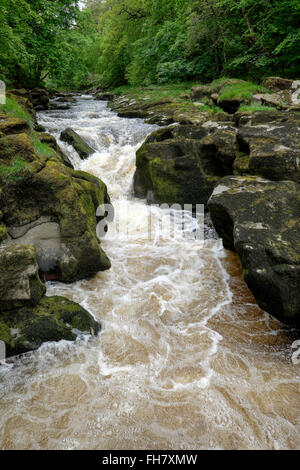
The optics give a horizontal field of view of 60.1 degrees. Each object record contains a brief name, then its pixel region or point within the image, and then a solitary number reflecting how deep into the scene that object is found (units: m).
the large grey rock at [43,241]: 4.61
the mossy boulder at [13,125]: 5.52
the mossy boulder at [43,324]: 3.22
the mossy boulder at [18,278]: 3.33
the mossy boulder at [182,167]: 7.51
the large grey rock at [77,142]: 9.37
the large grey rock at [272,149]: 4.91
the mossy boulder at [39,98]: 15.49
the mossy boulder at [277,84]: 10.55
